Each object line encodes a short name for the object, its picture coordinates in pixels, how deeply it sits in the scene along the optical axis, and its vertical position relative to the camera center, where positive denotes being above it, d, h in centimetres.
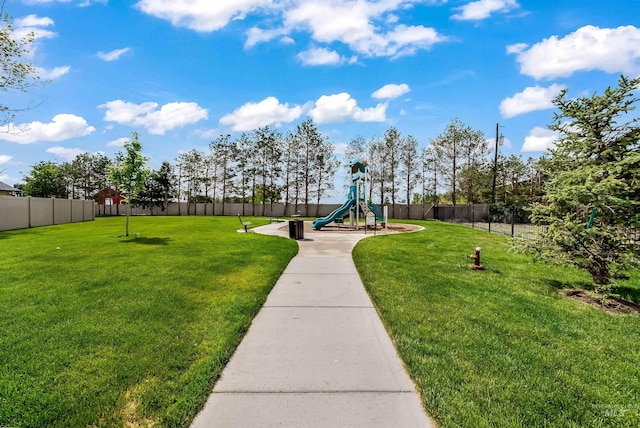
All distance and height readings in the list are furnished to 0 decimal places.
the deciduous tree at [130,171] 1522 +143
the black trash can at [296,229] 1394 -109
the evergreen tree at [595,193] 546 +25
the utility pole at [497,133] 2791 +614
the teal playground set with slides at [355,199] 1964 +32
